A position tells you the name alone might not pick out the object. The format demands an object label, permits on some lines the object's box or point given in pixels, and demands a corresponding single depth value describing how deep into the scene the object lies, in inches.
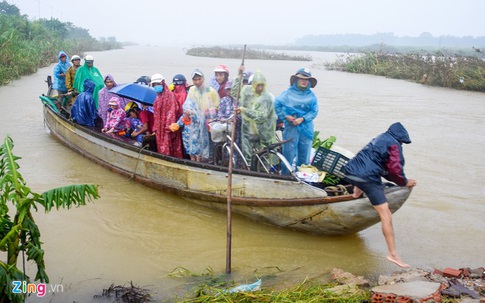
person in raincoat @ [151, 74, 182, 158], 244.8
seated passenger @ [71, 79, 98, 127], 312.0
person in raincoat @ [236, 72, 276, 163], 220.2
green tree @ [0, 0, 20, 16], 1736.0
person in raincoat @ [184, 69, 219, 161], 236.1
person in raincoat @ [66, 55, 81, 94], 384.8
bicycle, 222.3
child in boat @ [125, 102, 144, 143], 277.6
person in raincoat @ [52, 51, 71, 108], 413.1
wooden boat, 187.9
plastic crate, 200.5
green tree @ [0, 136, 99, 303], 125.4
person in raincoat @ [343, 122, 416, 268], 168.2
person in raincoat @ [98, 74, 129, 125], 295.9
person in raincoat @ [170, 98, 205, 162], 237.0
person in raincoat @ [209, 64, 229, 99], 255.8
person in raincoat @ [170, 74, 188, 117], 254.4
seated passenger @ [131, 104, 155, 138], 270.8
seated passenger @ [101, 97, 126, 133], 275.4
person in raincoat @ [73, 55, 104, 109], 351.4
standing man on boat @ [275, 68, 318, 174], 226.4
